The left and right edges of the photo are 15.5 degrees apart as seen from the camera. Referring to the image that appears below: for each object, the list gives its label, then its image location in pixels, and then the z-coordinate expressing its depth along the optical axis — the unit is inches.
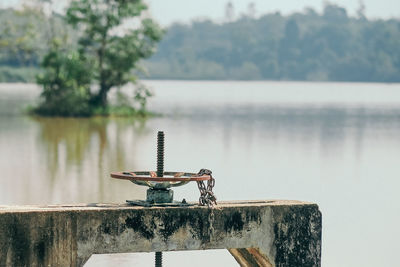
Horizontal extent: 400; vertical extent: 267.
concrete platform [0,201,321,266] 364.2
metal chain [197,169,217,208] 389.0
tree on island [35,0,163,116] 2086.0
